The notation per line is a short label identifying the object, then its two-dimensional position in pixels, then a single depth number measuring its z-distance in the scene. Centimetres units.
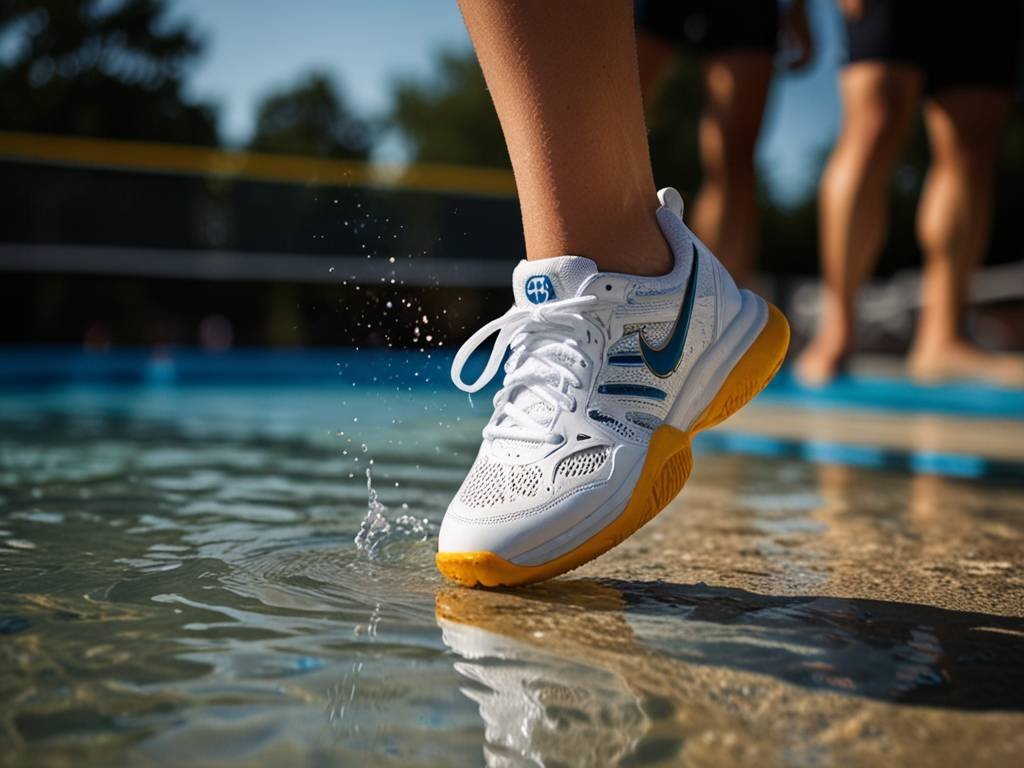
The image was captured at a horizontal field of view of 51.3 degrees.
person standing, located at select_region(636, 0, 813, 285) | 320
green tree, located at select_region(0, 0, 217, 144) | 2214
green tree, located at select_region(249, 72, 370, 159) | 3584
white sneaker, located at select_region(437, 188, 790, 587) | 93
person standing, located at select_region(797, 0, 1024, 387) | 323
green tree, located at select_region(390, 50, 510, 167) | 3240
